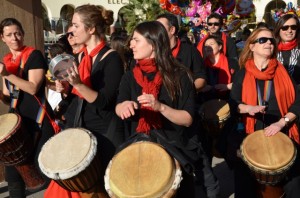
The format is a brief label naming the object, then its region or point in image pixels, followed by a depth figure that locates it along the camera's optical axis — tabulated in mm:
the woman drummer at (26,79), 3564
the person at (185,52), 3848
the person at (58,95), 3201
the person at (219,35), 5268
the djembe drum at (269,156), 2912
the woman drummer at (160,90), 2684
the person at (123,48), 4483
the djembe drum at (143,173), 2336
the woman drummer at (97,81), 3018
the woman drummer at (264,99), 3279
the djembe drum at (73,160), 2699
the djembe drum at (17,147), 3354
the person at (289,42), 4438
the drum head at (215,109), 3918
